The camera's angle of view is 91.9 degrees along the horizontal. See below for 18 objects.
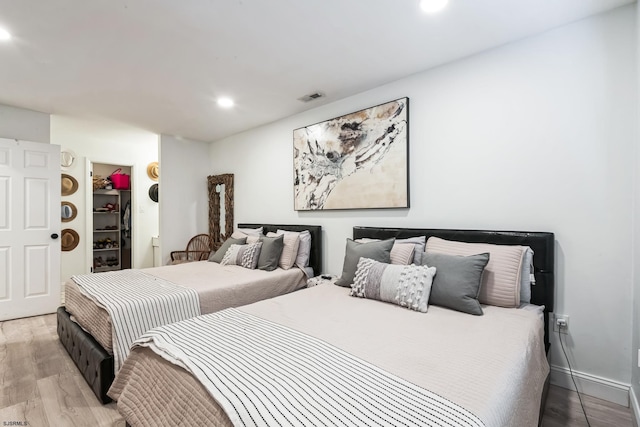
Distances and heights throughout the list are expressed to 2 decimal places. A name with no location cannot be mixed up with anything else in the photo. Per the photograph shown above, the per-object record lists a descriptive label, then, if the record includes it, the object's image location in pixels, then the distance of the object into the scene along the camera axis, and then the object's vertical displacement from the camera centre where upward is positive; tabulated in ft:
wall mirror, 15.64 +0.11
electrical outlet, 6.85 -2.48
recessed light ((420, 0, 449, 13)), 6.02 +4.09
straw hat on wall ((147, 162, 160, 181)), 18.74 +2.55
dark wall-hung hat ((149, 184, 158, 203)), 18.73 +1.19
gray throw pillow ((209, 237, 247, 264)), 12.20 -1.44
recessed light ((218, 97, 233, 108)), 10.85 +3.95
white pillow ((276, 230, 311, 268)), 11.26 -1.40
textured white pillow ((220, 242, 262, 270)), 10.95 -1.58
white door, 11.25 -0.61
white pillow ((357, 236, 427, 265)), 7.89 -0.85
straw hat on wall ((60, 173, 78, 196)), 16.08 +1.44
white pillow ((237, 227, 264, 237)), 12.86 -0.83
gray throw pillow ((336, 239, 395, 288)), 8.05 -1.13
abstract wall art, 9.27 +1.73
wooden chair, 15.35 -1.99
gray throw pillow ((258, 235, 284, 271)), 10.69 -1.44
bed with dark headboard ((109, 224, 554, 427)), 3.18 -2.00
